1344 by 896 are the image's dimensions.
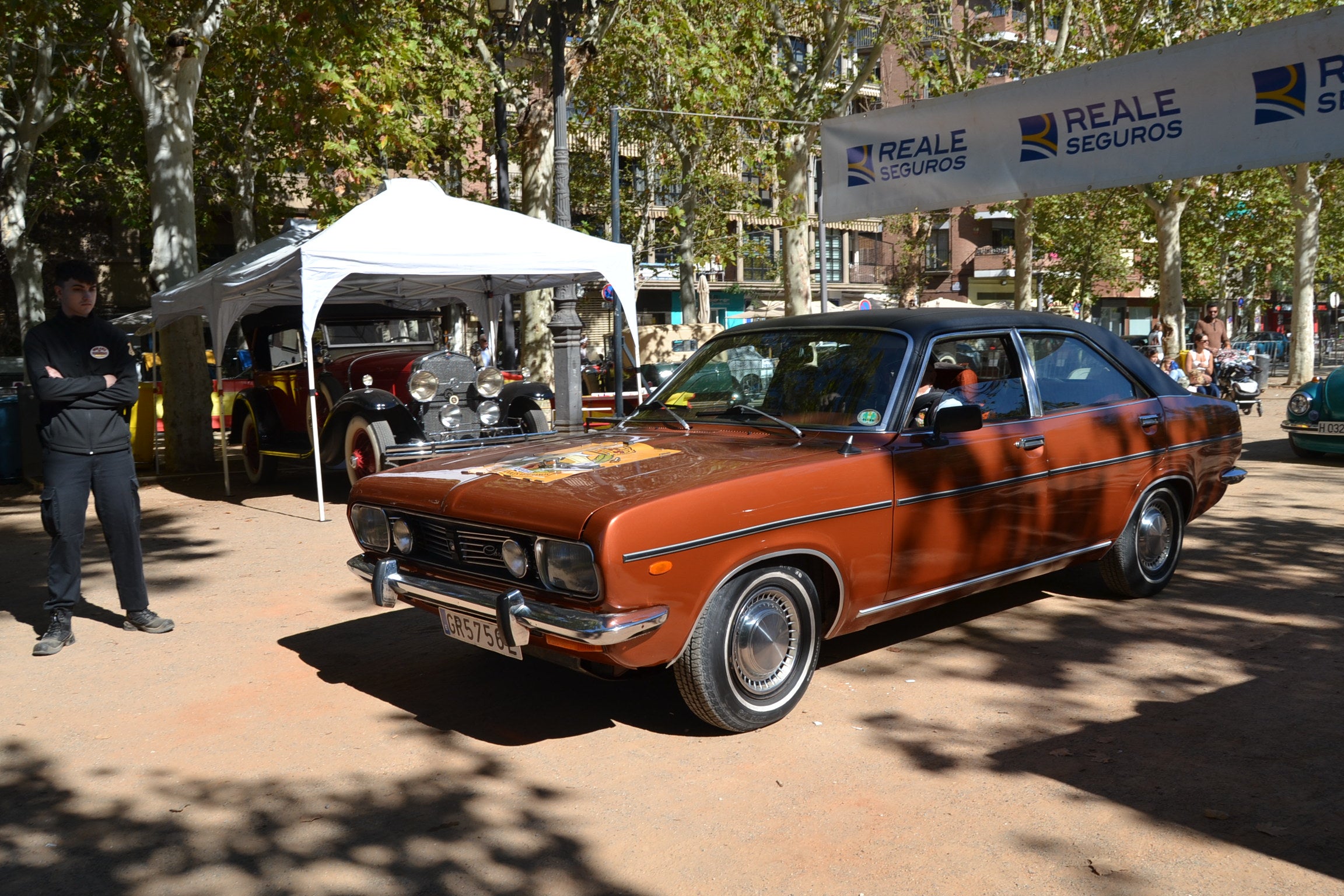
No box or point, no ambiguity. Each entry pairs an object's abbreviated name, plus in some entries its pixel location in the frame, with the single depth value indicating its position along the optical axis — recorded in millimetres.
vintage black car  10492
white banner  9633
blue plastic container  12708
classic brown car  4062
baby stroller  17734
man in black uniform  5758
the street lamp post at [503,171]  18906
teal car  12039
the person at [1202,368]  16953
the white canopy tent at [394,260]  9906
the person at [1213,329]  18766
